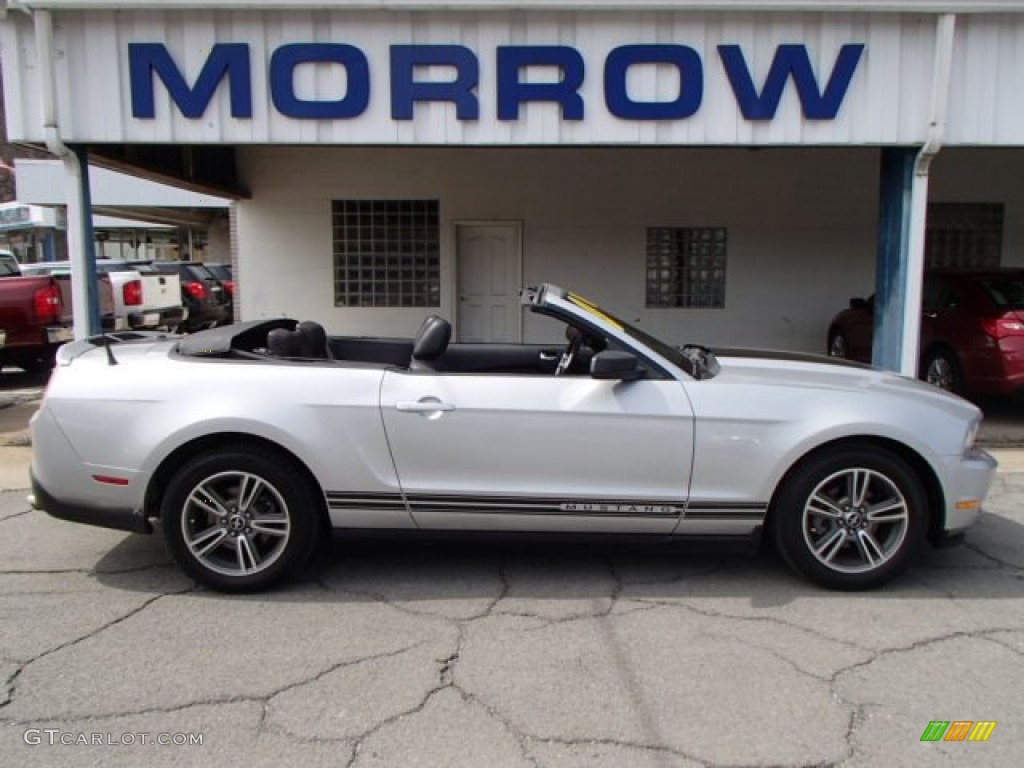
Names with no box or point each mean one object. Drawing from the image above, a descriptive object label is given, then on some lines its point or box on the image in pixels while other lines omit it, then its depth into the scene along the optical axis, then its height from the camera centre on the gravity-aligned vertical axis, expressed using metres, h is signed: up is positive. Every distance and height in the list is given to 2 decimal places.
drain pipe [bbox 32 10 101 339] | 7.18 +0.43
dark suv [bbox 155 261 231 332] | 17.31 -0.36
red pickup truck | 10.11 -0.41
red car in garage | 8.01 -0.50
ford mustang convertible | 3.97 -0.85
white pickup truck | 12.55 -0.30
